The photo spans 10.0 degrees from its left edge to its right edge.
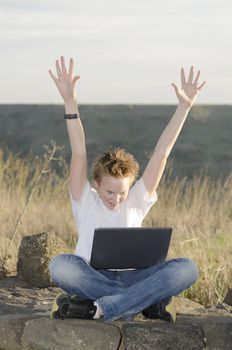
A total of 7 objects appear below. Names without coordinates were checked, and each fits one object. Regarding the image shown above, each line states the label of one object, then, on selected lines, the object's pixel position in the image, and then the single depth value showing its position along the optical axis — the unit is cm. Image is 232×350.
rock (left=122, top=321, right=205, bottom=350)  723
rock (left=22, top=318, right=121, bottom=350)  720
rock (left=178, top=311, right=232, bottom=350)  737
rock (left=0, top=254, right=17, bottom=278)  992
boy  721
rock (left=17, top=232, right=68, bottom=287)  938
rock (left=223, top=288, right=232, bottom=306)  897
